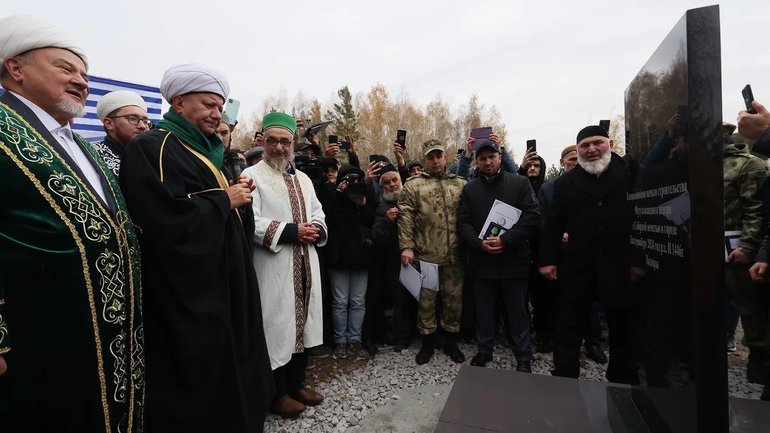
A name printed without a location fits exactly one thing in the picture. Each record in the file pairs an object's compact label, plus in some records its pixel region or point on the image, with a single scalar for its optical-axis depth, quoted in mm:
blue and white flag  4564
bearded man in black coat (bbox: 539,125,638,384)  2758
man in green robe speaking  1331
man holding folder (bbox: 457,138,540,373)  3732
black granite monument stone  1353
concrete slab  2809
